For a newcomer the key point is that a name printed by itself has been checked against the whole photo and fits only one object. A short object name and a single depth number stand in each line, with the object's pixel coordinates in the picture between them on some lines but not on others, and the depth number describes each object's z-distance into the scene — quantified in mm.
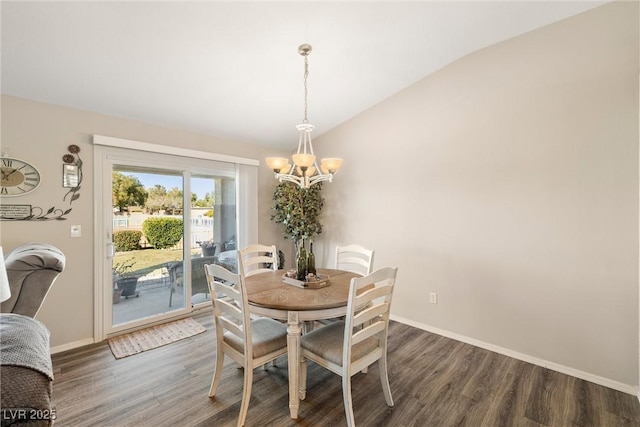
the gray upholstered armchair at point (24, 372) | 813
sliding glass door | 2984
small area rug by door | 2699
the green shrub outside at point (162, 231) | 3254
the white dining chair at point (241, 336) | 1753
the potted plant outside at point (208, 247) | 3730
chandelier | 2150
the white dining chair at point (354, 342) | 1682
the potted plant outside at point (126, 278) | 3082
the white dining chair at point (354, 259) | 2703
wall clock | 2365
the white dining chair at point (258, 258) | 2834
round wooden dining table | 1802
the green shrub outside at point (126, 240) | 3031
